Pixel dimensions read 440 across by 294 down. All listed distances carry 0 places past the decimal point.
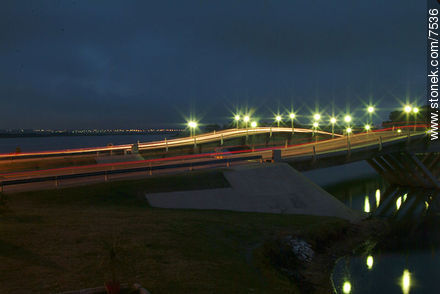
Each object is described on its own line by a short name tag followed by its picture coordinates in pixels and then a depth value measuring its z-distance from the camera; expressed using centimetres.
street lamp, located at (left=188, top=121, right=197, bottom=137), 5321
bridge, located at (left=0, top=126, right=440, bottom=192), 2495
